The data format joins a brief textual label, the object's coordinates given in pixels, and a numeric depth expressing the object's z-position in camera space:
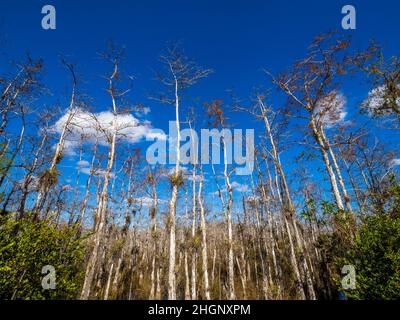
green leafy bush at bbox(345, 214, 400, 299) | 5.84
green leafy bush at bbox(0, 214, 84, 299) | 6.10
